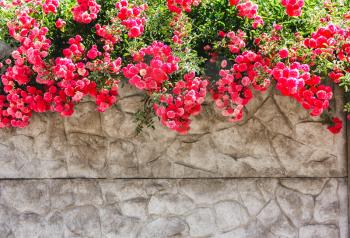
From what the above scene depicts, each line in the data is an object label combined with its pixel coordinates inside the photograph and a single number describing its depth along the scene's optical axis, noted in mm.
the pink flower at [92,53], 3053
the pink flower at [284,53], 2932
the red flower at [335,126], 3246
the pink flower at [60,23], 3143
